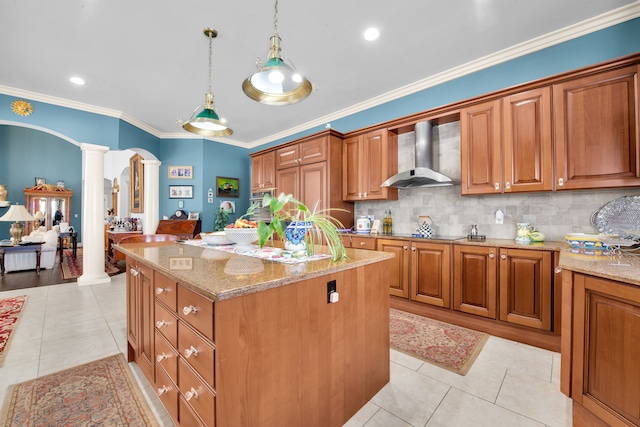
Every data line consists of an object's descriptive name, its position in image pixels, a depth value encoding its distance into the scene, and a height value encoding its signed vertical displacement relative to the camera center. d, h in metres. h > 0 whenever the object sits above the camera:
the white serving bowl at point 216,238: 2.06 -0.19
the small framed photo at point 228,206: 6.07 +0.17
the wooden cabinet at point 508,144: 2.34 +0.67
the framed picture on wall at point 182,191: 5.83 +0.49
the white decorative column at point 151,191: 5.64 +0.49
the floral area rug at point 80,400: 1.43 -1.12
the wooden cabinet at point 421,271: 2.72 -0.62
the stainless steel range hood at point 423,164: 3.04 +0.59
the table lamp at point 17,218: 5.20 -0.09
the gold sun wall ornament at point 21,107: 3.75 +1.52
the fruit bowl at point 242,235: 1.74 -0.14
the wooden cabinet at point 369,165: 3.54 +0.69
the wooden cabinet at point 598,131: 1.98 +0.66
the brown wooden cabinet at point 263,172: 4.81 +0.79
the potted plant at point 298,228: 1.43 -0.08
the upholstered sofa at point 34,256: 4.99 -0.84
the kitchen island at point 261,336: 0.94 -0.54
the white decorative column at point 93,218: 4.23 -0.08
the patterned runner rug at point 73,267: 4.90 -1.14
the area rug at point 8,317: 2.25 -1.11
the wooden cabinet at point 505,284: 2.17 -0.63
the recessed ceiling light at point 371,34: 2.50 +1.73
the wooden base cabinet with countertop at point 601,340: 1.11 -0.59
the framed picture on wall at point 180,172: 5.78 +0.91
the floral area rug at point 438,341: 2.04 -1.13
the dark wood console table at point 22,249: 4.73 -0.66
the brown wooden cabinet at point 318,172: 3.85 +0.65
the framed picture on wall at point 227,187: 6.04 +0.63
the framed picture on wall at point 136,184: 6.16 +0.71
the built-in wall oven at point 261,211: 4.83 +0.05
